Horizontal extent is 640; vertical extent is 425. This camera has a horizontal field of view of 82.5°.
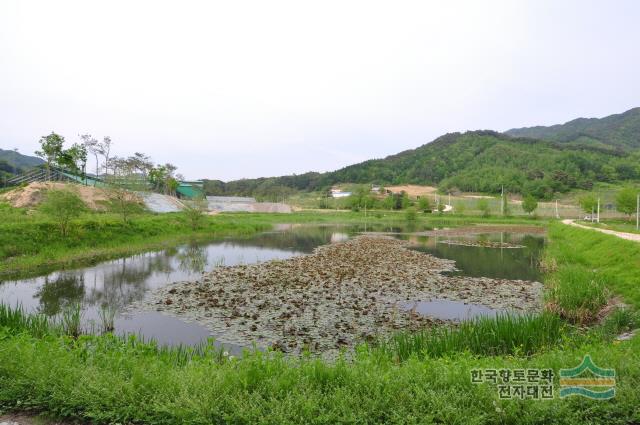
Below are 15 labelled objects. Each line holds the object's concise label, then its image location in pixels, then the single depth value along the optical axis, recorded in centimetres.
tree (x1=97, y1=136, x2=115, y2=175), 4459
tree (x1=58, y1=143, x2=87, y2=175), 4538
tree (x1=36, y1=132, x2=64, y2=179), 4256
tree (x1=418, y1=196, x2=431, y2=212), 8744
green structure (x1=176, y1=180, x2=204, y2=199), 9756
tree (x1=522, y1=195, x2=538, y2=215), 7206
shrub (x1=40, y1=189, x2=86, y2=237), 2195
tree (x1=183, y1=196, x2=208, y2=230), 3938
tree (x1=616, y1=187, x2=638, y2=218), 4780
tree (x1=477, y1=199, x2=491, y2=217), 7669
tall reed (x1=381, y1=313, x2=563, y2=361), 726
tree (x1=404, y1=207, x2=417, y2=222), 7125
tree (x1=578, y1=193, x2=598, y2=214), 5755
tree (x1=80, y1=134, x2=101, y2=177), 4731
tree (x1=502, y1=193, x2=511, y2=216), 7787
